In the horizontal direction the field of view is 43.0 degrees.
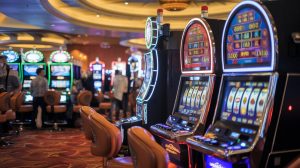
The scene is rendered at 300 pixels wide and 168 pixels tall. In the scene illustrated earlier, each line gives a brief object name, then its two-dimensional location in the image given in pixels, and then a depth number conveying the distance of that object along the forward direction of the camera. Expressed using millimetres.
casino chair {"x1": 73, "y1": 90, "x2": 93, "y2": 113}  7609
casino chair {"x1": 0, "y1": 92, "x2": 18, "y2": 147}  5574
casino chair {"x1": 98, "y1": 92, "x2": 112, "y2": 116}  8906
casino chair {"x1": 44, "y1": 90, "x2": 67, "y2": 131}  7504
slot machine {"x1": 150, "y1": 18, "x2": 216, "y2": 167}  2969
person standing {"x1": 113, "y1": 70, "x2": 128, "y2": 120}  9047
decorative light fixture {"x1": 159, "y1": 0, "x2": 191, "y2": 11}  6988
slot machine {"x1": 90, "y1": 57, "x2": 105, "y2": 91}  12523
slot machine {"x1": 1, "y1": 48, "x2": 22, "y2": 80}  9234
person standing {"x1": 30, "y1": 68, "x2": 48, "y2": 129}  7758
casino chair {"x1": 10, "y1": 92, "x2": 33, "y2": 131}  6660
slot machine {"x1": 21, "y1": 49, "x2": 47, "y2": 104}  9180
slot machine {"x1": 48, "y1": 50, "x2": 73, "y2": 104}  9078
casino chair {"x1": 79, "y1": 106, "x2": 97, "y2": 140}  2975
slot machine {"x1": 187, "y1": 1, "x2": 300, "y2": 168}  2199
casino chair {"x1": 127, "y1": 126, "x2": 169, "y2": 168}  1754
